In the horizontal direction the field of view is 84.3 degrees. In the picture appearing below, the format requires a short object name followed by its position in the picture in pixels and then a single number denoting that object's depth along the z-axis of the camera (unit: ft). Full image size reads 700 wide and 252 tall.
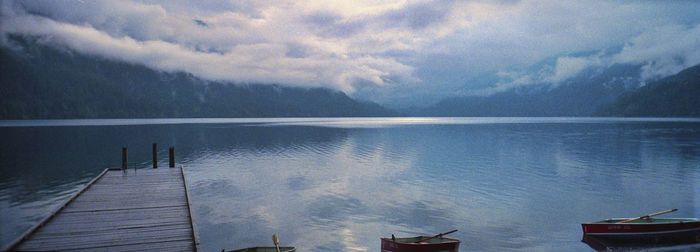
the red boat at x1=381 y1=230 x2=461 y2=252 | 55.11
